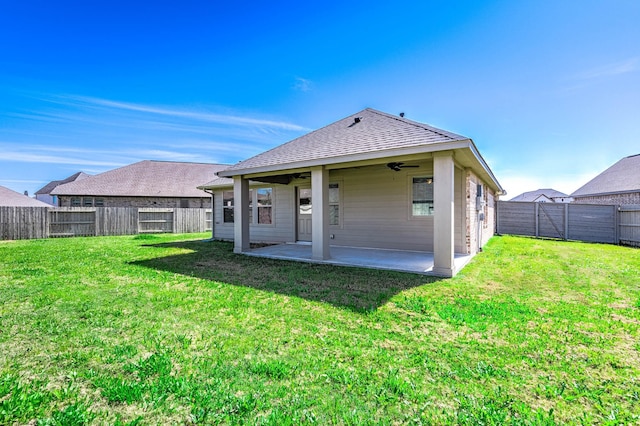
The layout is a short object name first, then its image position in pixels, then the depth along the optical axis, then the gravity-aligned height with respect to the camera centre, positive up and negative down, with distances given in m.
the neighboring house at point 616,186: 16.41 +1.59
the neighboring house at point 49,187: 37.75 +4.40
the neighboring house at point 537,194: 38.32 +2.40
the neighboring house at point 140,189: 20.83 +1.96
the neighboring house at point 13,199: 22.52 +1.32
